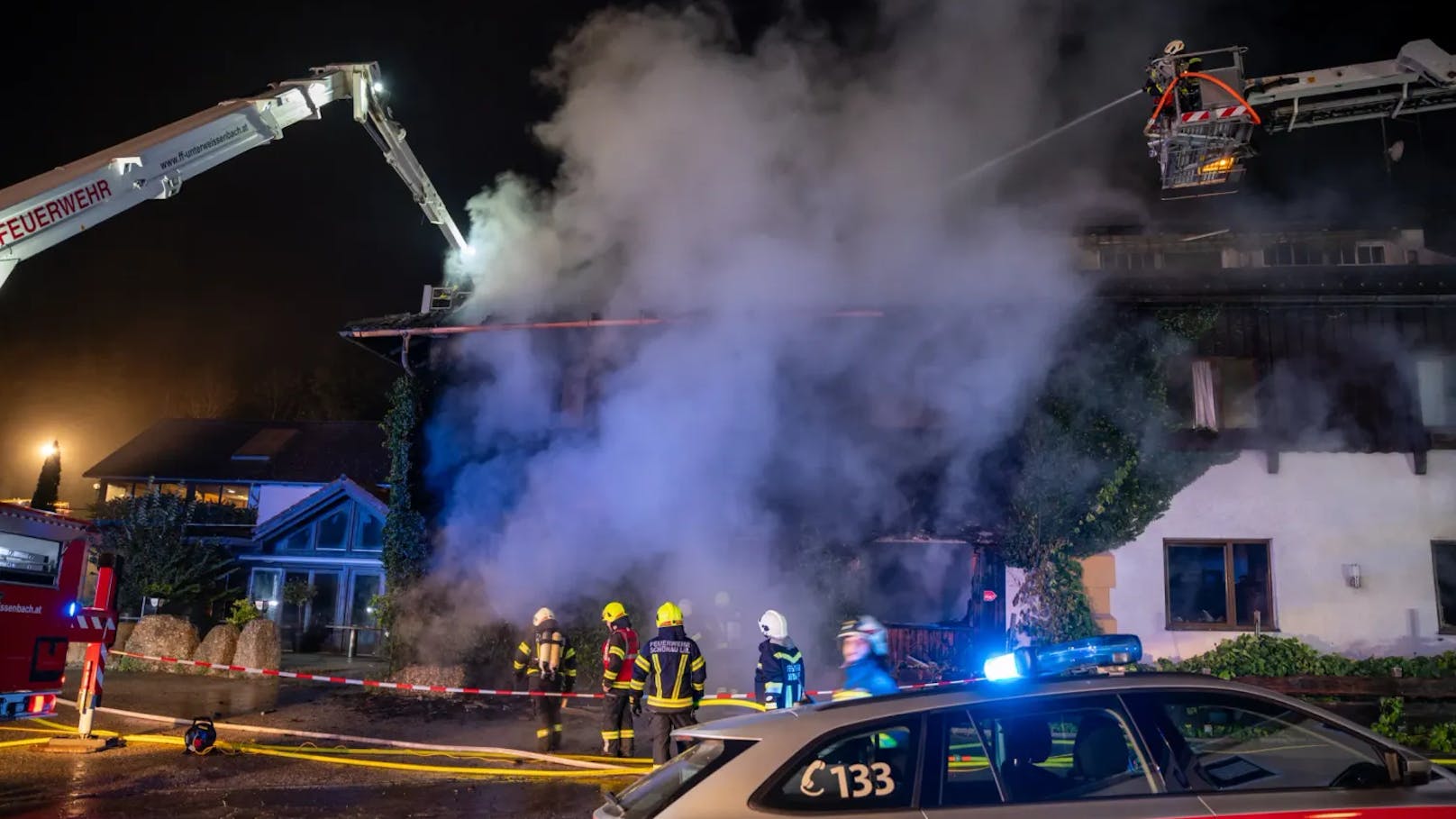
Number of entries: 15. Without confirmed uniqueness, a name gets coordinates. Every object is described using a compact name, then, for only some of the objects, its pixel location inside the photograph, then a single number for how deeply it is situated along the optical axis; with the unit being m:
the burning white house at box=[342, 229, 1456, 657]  10.05
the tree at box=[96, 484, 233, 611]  16.98
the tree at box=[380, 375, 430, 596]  11.95
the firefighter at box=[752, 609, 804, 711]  6.91
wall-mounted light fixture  10.01
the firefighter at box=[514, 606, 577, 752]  7.99
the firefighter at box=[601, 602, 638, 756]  7.45
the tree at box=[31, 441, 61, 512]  26.33
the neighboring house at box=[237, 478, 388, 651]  20.33
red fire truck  6.81
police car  2.63
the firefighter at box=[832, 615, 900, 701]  5.43
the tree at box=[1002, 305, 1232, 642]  9.84
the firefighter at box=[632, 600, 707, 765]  6.75
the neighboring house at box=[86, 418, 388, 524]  27.62
